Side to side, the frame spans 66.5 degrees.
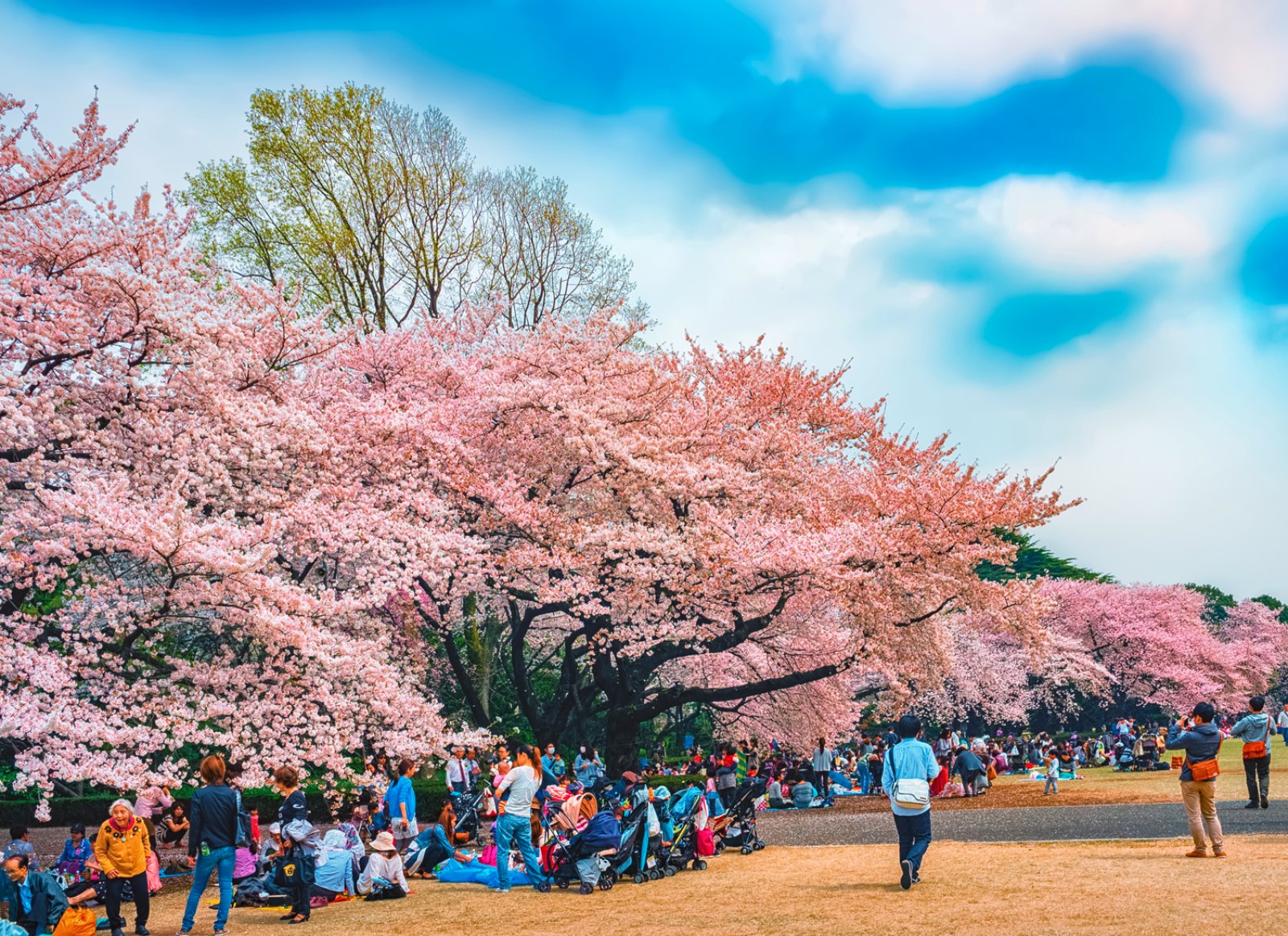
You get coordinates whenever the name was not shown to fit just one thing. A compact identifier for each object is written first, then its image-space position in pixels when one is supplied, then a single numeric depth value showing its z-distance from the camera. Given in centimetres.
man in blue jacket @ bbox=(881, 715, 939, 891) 814
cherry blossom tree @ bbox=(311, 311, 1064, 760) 1762
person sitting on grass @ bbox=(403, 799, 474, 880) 1138
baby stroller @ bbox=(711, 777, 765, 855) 1241
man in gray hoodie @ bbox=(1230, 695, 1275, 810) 1210
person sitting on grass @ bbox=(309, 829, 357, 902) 997
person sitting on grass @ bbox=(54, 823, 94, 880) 1033
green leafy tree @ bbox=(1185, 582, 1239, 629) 6850
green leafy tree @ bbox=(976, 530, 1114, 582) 5650
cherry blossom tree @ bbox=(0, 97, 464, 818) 1156
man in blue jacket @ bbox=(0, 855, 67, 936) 804
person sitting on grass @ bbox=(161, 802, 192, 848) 1255
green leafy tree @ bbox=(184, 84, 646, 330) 2586
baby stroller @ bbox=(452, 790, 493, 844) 1360
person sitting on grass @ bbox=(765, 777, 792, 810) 2029
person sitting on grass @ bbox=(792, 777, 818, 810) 2012
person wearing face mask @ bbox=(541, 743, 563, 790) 1469
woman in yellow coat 788
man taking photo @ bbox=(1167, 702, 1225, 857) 889
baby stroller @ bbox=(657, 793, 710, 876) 1074
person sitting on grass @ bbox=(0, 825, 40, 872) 877
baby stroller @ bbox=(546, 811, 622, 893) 974
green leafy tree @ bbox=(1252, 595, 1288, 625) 7306
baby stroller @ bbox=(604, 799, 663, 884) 1007
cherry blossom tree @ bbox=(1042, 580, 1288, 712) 4378
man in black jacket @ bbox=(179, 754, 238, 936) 789
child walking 1958
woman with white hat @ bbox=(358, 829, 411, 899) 995
